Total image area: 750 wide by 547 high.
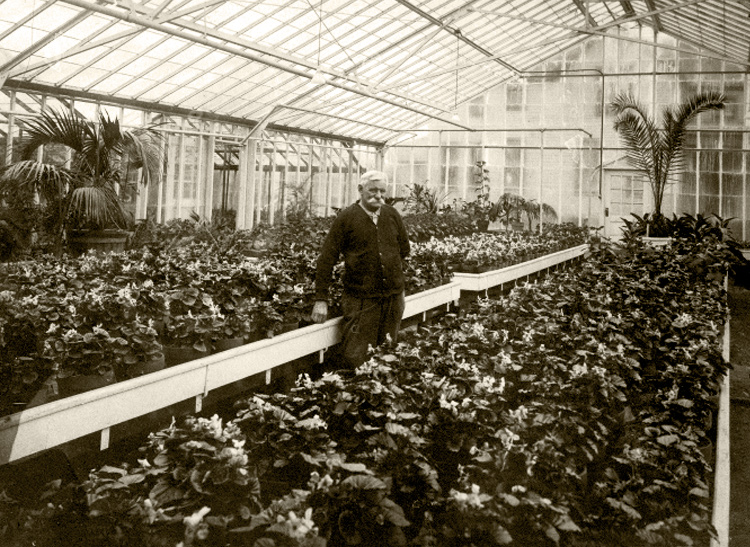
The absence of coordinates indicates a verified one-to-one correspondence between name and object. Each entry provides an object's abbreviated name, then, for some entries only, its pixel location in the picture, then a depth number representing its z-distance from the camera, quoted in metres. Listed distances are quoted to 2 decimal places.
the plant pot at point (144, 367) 3.14
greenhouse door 16.62
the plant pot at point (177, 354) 3.50
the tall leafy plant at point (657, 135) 10.98
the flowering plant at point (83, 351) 2.84
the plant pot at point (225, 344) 3.69
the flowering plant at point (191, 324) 3.52
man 3.95
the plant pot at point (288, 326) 4.11
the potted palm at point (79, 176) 5.84
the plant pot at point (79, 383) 2.90
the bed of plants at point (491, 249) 6.87
